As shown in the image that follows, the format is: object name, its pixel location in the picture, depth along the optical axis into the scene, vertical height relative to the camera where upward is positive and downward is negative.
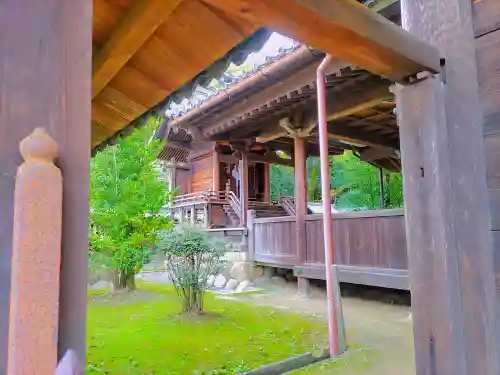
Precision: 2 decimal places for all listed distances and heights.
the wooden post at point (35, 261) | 0.65 -0.04
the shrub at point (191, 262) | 5.96 -0.49
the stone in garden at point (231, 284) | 9.20 -1.31
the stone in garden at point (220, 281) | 9.55 -1.27
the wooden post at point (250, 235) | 9.38 -0.13
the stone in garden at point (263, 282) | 9.04 -1.26
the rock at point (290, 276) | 9.06 -1.13
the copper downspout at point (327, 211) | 4.02 +0.19
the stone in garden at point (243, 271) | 9.32 -1.00
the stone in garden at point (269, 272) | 9.40 -1.04
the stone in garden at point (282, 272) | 9.30 -1.04
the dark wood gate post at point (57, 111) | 0.68 +0.23
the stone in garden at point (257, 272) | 9.37 -1.04
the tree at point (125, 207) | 7.37 +0.49
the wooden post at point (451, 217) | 1.59 +0.03
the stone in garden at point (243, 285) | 8.73 -1.30
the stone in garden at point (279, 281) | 9.09 -1.24
